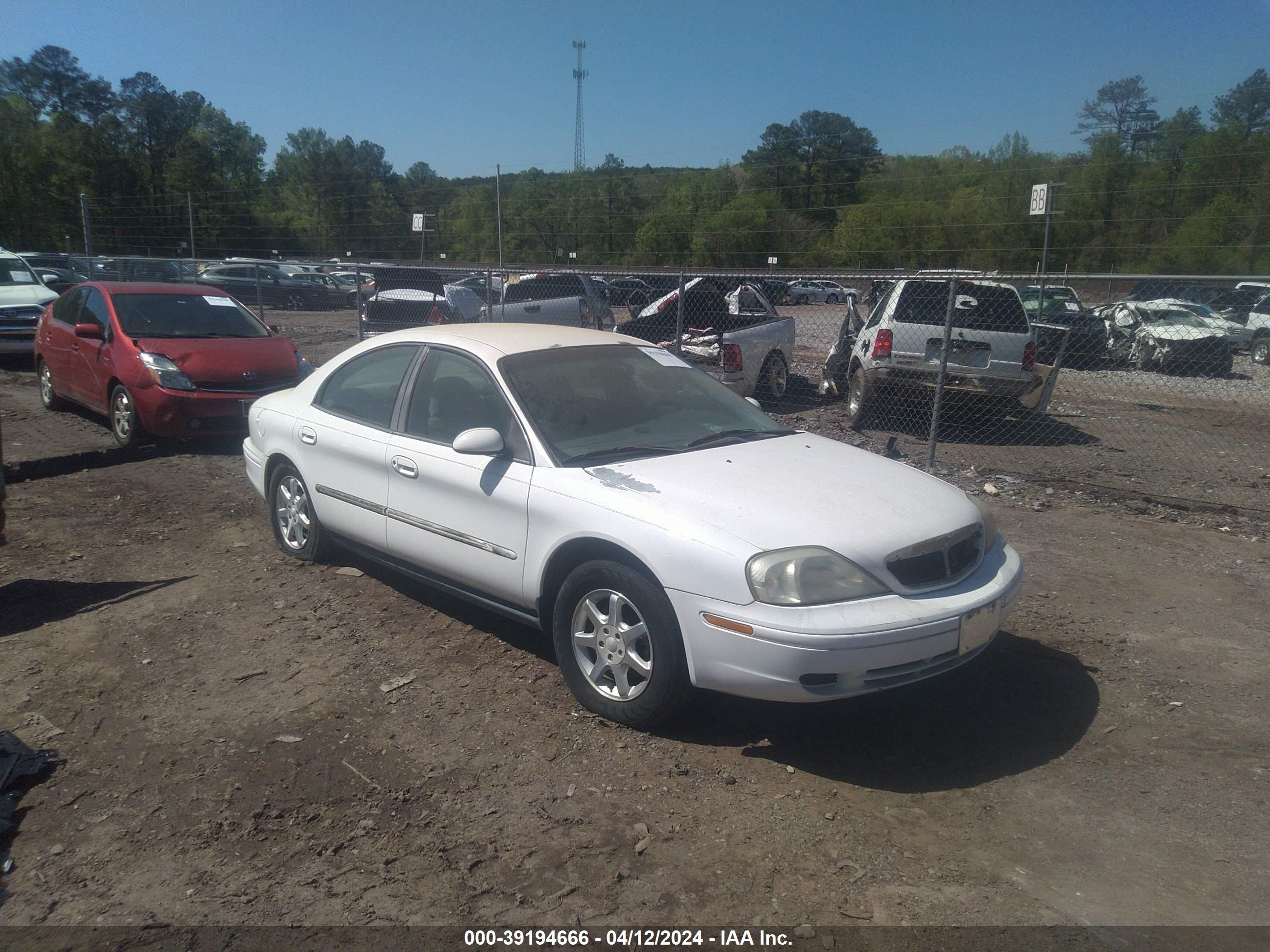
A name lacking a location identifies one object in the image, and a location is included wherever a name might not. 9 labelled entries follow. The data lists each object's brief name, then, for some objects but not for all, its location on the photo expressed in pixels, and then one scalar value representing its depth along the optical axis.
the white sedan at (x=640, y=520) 3.41
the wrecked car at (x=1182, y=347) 14.79
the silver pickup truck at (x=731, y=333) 11.03
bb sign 18.31
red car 8.66
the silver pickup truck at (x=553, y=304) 13.63
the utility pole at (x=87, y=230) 20.41
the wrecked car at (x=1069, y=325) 15.27
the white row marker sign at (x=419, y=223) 20.19
